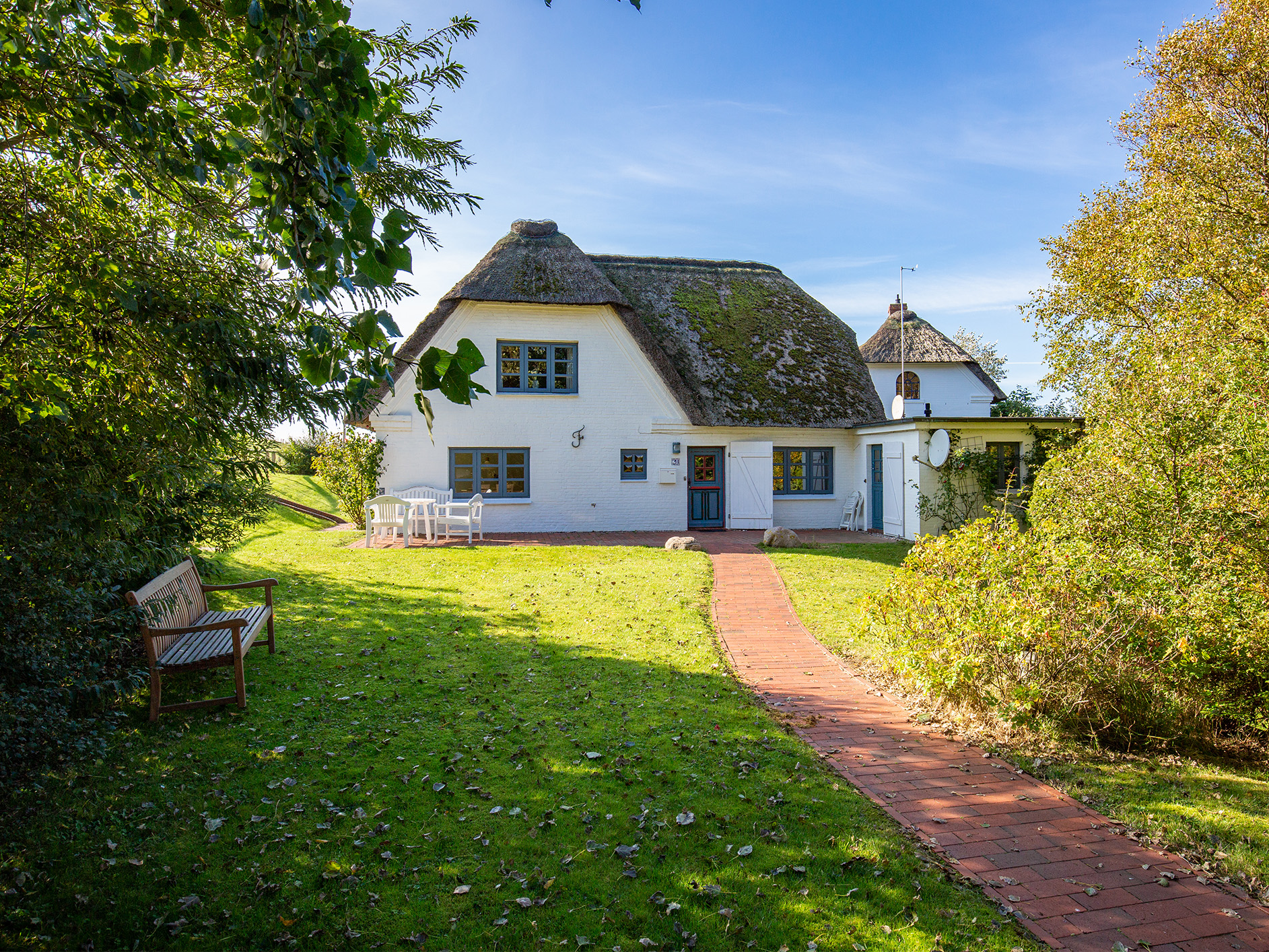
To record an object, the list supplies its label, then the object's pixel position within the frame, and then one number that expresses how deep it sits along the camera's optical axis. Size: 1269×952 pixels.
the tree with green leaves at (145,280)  2.12
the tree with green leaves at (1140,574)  5.12
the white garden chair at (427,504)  15.20
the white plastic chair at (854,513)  18.08
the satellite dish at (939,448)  15.21
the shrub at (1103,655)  5.07
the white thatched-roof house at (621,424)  16.67
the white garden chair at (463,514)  14.95
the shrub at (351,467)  16.41
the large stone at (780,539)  14.68
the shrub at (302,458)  26.92
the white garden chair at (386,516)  14.17
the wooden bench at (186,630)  5.09
